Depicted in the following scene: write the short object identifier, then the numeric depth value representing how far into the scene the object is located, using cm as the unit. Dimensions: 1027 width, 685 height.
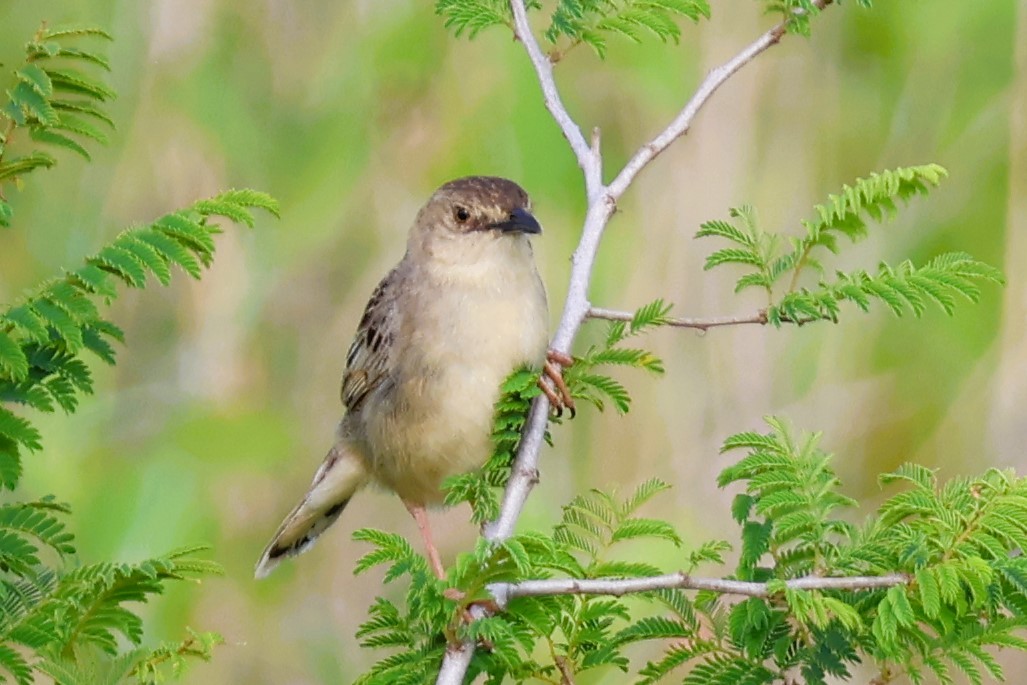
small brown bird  833
